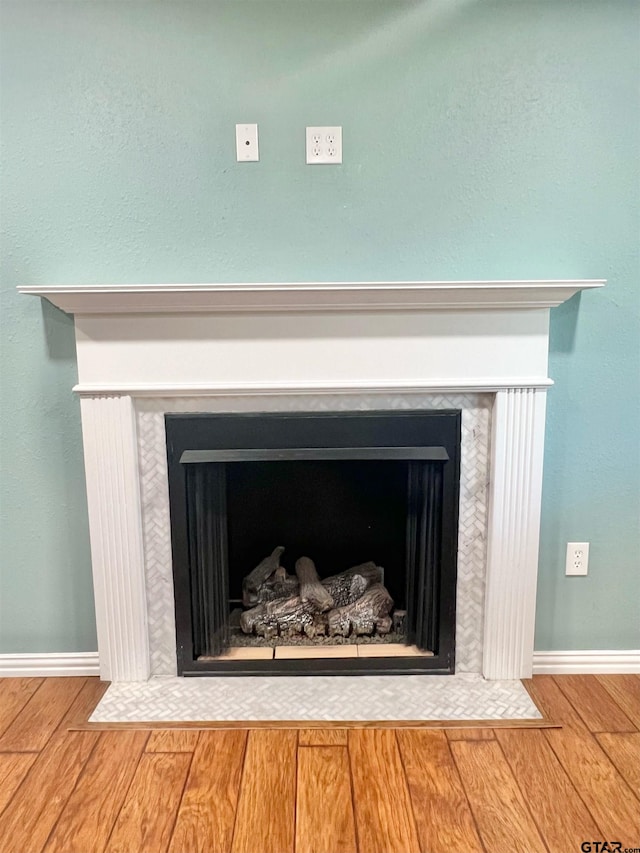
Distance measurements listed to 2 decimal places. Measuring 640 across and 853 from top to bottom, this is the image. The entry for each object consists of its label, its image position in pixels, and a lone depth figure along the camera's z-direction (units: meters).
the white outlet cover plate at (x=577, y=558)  1.78
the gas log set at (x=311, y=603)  1.89
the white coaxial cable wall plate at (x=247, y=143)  1.58
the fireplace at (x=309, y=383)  1.56
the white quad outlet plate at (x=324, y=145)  1.58
